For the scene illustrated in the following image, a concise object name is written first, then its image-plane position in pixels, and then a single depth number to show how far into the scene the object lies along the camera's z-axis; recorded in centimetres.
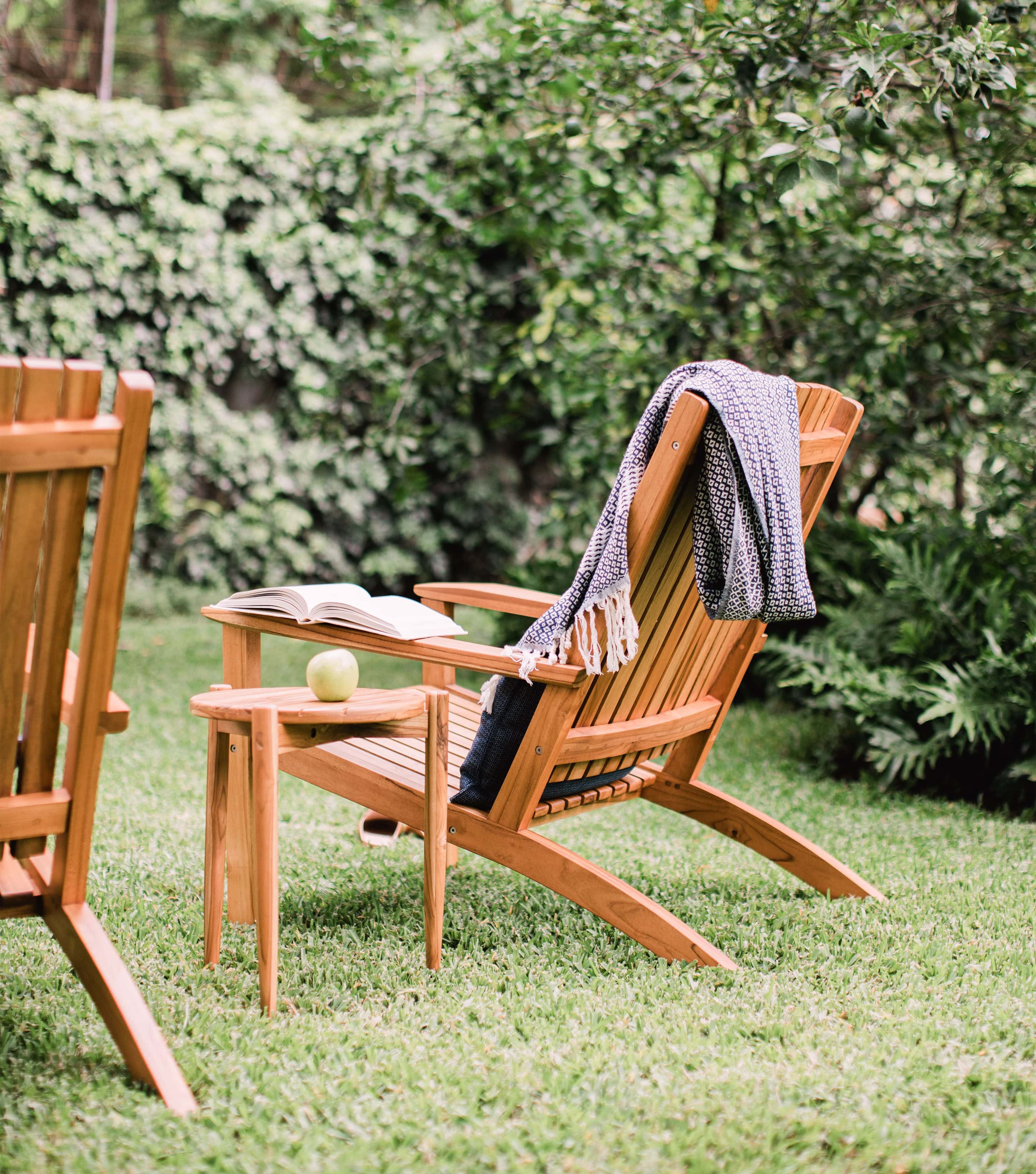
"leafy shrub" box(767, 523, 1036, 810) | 352
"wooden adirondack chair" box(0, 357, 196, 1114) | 155
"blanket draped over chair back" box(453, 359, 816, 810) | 205
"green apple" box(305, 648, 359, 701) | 208
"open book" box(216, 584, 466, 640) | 228
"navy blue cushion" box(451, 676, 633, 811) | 224
